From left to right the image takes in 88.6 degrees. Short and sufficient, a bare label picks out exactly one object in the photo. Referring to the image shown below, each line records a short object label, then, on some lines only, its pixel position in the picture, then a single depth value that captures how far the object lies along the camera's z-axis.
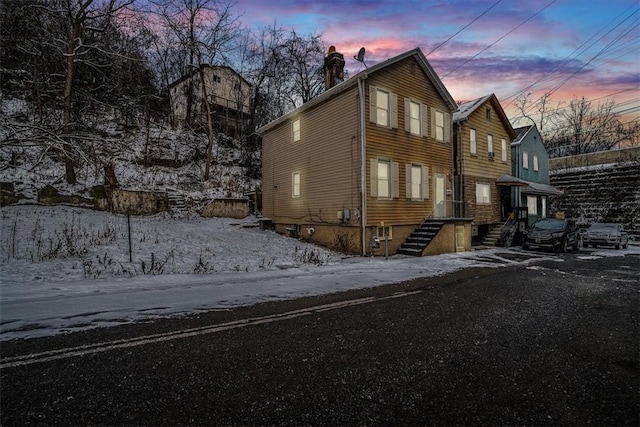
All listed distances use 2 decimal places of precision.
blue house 24.88
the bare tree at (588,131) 46.22
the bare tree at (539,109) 49.94
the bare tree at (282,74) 34.25
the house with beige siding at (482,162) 20.22
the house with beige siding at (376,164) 14.90
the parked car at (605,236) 19.61
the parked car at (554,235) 17.14
